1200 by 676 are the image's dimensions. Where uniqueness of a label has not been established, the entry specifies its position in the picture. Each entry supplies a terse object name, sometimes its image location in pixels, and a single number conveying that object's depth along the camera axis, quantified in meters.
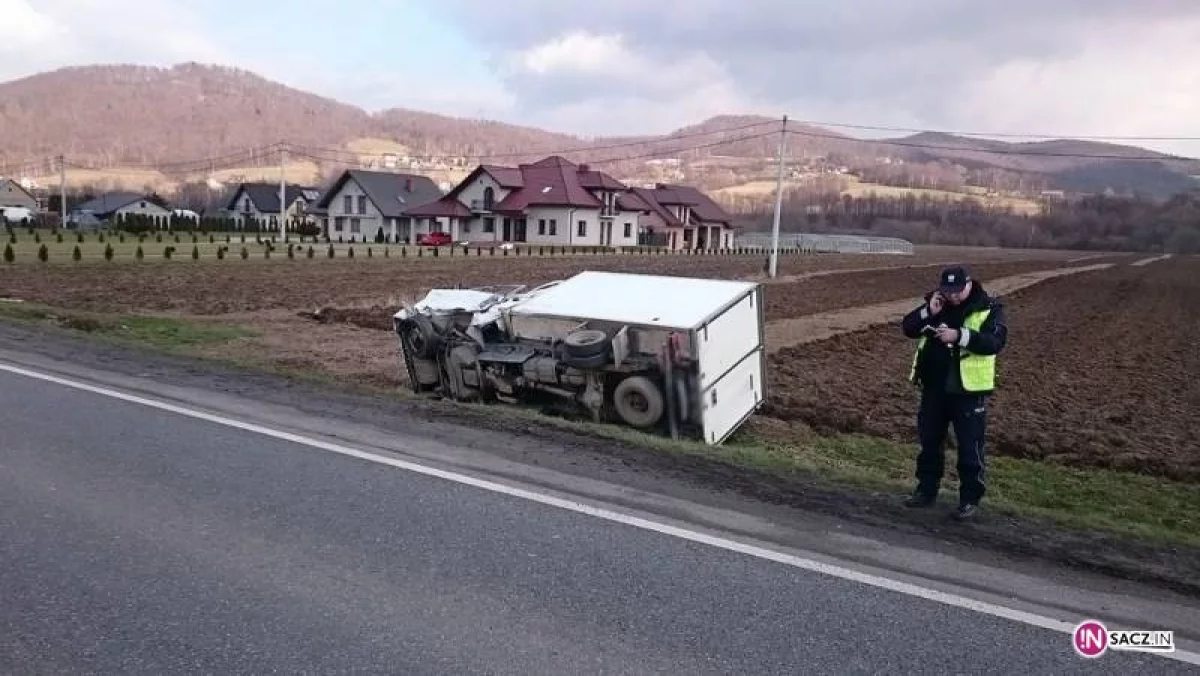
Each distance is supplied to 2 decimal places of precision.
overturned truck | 8.31
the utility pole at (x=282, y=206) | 60.69
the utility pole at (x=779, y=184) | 37.94
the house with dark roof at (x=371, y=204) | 77.75
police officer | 5.62
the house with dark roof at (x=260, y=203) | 99.69
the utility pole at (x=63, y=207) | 77.62
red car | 66.66
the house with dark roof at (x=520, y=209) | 74.56
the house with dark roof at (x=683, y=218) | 89.31
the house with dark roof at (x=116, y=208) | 96.56
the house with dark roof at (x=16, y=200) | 98.24
